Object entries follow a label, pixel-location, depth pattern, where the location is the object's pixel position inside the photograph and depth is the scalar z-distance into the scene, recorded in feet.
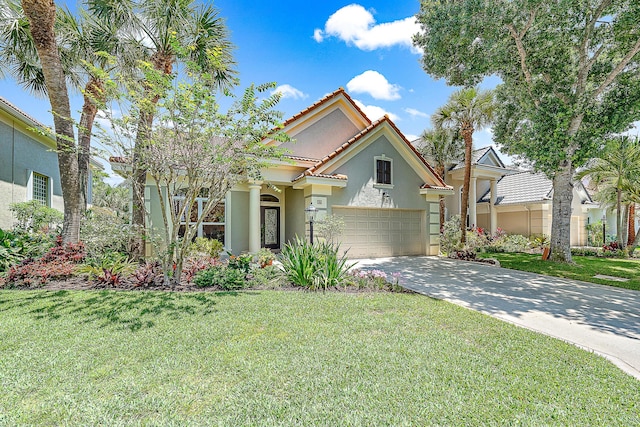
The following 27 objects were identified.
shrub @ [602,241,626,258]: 49.59
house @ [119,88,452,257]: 42.27
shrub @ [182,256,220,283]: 26.44
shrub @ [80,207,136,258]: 27.77
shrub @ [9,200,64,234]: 40.62
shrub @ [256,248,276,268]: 30.73
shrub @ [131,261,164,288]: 24.52
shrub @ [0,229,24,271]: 26.21
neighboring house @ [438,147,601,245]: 64.69
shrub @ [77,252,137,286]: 24.02
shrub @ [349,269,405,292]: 25.43
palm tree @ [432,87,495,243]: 47.98
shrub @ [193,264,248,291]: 24.58
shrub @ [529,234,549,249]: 59.67
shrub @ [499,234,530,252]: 56.59
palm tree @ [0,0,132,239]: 33.09
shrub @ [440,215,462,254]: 46.32
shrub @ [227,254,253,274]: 27.86
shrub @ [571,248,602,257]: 51.21
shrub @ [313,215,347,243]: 36.40
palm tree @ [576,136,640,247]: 51.12
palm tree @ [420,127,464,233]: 58.78
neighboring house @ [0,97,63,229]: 42.16
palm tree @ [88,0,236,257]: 31.40
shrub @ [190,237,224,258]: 36.30
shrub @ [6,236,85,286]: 23.68
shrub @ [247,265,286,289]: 25.43
